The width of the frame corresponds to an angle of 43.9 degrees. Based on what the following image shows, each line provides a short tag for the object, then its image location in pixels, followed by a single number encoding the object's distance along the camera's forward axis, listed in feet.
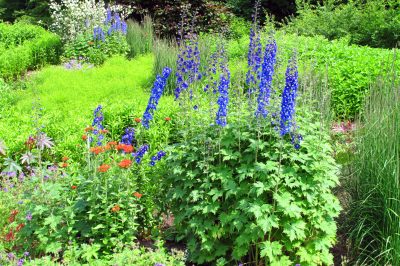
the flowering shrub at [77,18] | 35.35
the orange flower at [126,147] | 12.11
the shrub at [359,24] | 32.96
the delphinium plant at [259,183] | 11.19
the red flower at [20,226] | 12.76
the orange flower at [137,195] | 12.22
